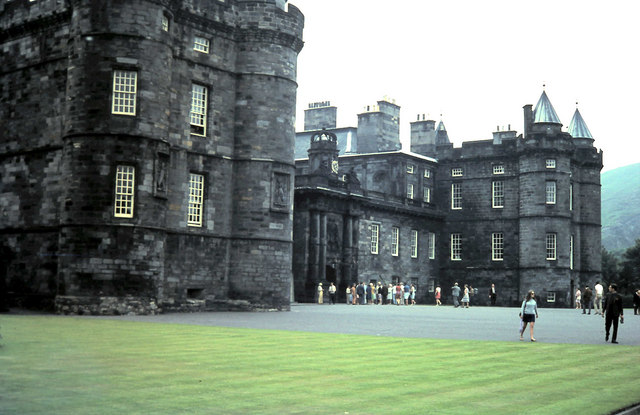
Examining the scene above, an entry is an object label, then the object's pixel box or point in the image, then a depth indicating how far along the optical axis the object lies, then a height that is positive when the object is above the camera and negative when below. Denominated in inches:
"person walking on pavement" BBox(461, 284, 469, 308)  1936.5 -31.9
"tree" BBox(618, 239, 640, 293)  2952.3 +65.4
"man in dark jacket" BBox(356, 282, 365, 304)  2031.3 -23.8
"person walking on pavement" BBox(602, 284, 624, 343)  774.5 -20.9
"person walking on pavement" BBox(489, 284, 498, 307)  2226.1 -29.8
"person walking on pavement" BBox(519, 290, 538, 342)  790.3 -26.2
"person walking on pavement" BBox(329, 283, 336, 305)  1993.1 -28.0
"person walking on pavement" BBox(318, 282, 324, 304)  1931.6 -24.9
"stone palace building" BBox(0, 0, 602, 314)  1098.1 +195.3
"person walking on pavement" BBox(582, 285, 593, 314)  1590.4 -18.6
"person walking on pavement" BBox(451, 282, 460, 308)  1934.1 -22.5
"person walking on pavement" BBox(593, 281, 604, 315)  1601.9 -20.8
